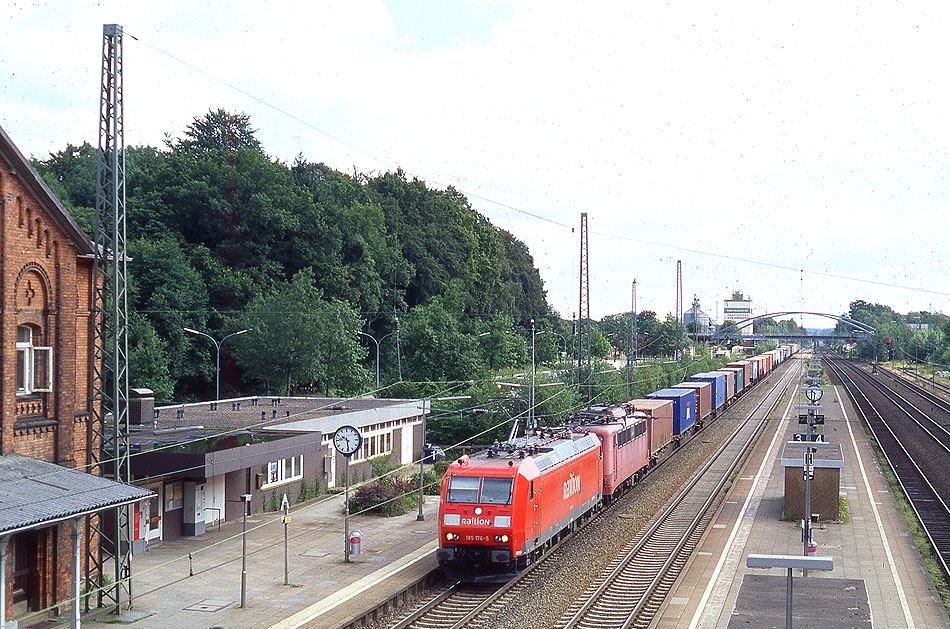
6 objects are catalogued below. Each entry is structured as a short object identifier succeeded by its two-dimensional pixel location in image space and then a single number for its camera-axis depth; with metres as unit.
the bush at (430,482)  33.74
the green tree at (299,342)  56.94
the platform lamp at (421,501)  29.88
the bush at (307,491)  33.66
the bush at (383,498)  30.92
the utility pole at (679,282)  88.44
